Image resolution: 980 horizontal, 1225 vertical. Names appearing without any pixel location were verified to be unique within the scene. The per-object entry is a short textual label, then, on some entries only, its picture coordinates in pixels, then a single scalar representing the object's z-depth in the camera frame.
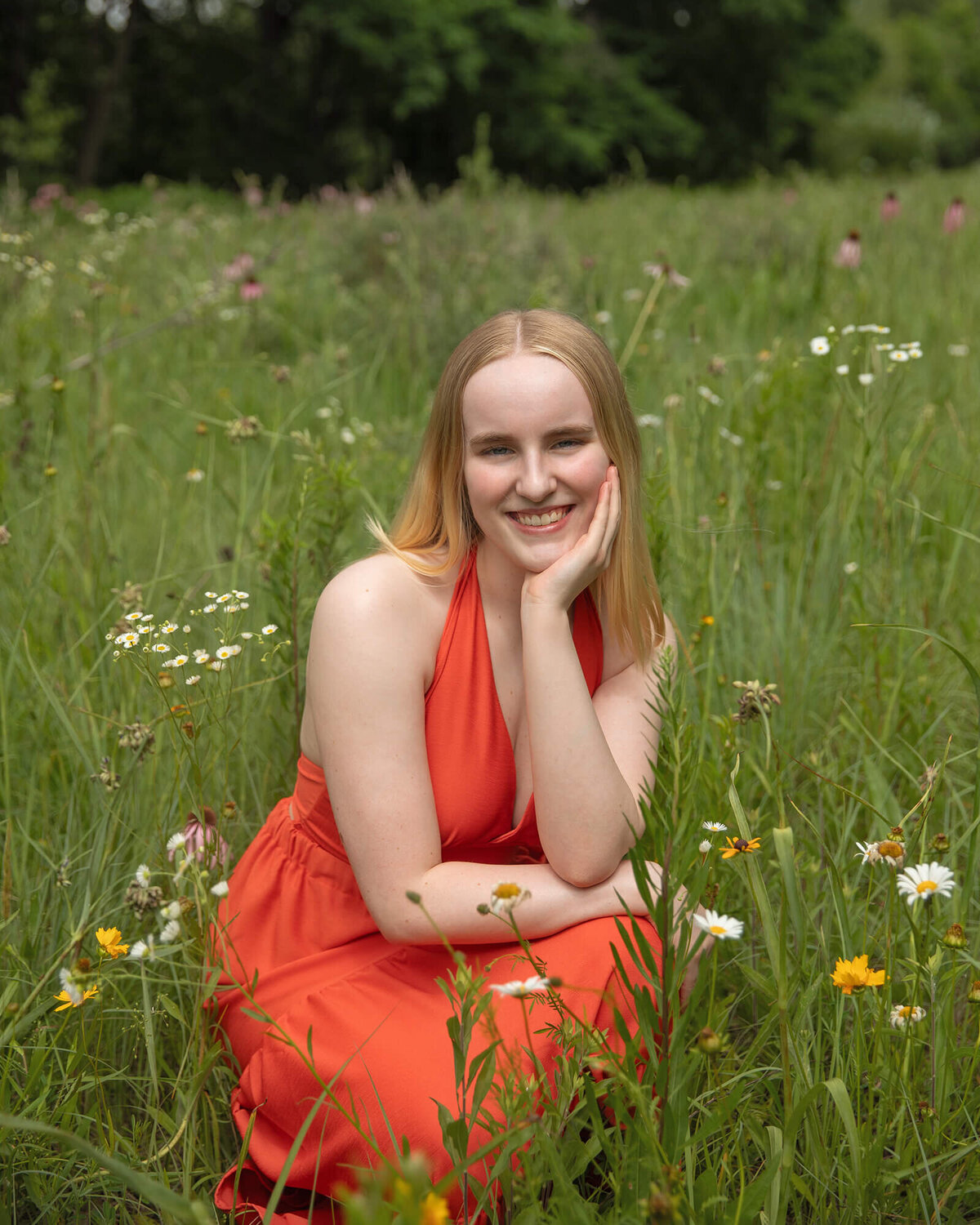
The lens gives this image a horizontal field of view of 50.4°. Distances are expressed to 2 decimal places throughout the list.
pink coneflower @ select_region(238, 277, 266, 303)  3.50
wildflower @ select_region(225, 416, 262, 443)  1.99
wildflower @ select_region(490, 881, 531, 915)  0.98
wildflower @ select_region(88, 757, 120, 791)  1.39
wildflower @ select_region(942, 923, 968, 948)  1.05
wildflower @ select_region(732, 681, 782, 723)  1.30
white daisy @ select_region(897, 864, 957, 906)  1.08
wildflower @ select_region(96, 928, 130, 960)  1.20
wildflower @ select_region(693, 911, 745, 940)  0.98
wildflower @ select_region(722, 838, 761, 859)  1.08
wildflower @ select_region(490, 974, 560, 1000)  0.98
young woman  1.37
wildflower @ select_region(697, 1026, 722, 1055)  0.92
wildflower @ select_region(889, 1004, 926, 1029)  1.15
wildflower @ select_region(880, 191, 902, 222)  4.25
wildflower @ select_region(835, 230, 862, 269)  3.48
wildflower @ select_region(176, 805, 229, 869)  1.21
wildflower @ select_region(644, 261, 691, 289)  2.85
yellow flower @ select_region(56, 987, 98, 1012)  1.06
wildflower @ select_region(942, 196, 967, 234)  3.78
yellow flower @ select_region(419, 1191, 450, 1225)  0.61
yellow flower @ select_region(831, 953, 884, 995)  1.09
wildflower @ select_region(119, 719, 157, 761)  1.41
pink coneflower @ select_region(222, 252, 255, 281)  4.00
